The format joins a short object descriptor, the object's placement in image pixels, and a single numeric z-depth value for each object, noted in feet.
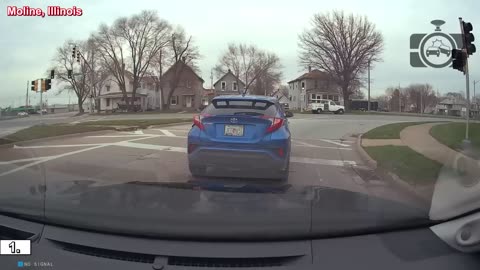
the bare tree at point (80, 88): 164.76
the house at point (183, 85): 205.46
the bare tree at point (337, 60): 177.68
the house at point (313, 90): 254.27
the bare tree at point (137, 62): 154.71
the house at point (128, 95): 245.45
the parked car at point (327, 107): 167.53
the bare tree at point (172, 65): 184.72
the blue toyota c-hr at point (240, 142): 20.62
